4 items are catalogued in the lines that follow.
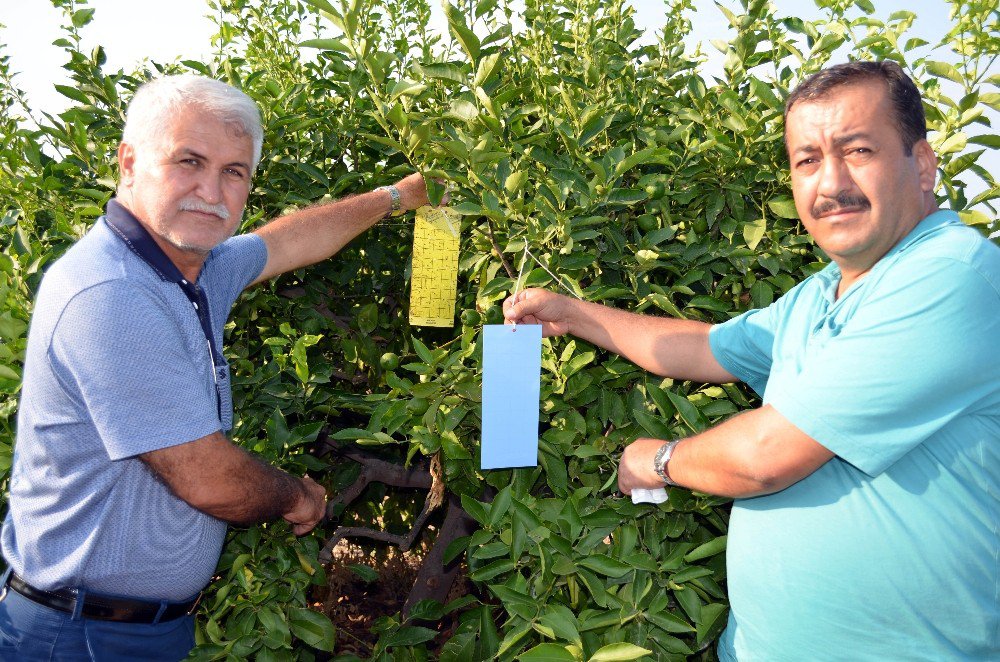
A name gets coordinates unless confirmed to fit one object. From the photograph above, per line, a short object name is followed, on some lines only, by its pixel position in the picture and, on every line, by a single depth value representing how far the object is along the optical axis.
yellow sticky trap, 2.19
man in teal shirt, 1.34
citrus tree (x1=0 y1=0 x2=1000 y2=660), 1.79
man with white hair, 1.62
